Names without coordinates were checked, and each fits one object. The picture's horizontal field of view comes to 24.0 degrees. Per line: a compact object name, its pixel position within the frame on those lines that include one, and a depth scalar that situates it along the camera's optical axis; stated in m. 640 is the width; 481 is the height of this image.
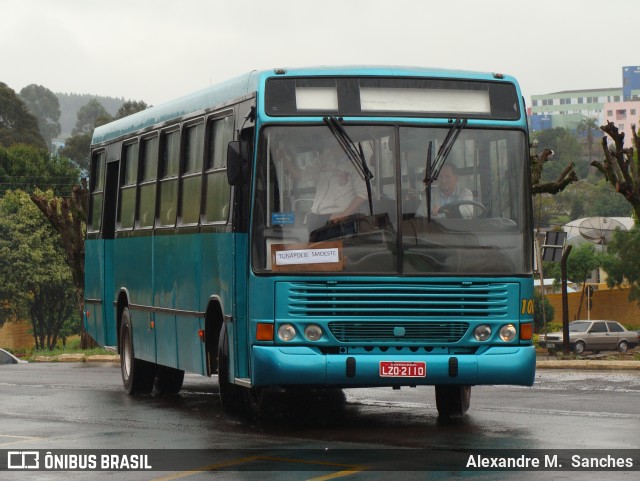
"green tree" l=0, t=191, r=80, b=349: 72.69
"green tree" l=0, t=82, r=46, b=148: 104.75
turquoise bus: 12.63
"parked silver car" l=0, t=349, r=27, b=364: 37.33
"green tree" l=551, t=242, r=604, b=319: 88.56
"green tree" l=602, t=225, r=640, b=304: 70.88
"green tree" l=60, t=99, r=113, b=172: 121.25
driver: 12.87
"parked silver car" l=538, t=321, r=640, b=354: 57.59
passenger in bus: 12.74
